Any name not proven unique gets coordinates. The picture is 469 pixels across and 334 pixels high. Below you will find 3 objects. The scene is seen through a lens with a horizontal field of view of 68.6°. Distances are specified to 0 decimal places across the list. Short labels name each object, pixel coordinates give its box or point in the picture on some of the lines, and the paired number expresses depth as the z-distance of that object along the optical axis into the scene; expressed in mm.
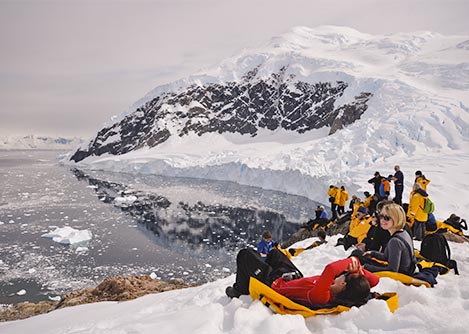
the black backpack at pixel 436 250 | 4684
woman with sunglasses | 3820
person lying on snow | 3059
